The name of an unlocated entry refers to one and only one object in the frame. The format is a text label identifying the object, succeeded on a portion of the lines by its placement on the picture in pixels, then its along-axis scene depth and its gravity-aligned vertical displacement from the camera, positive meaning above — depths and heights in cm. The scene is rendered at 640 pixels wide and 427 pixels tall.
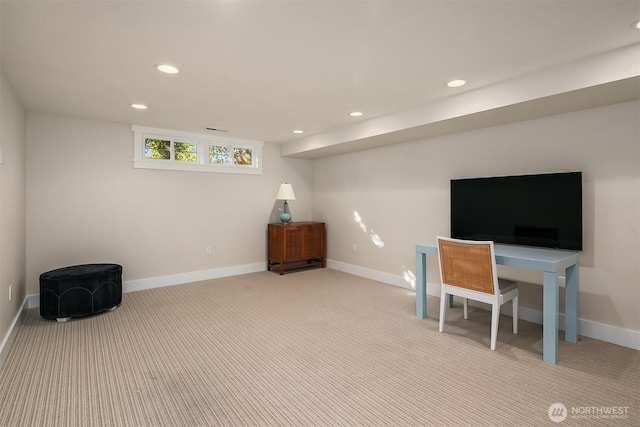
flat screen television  302 +3
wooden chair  276 -57
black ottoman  336 -84
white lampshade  560 +32
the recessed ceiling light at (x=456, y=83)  289 +114
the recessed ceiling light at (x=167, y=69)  258 +113
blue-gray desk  253 -57
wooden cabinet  548 -57
